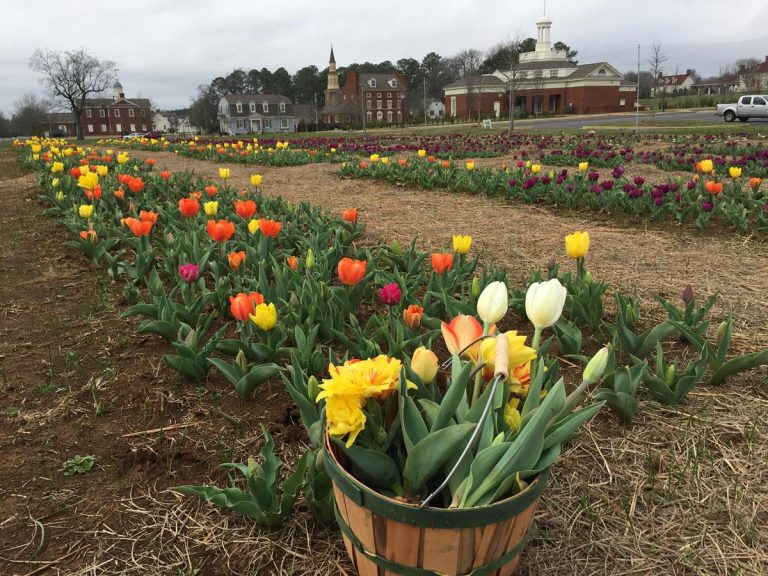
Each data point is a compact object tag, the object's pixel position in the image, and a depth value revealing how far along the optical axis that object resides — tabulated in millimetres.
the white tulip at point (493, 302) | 1380
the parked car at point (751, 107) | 25562
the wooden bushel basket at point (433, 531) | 1129
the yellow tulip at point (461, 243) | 2979
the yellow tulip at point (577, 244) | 2425
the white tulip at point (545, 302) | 1304
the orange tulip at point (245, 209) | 3625
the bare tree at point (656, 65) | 39188
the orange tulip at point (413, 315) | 2244
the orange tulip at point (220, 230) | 2986
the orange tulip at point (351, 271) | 2410
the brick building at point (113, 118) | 80500
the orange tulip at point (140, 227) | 3306
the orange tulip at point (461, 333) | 1344
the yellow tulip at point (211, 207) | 3762
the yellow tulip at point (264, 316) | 2188
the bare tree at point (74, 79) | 54656
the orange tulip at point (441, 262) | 2617
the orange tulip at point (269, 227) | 3166
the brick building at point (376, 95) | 70688
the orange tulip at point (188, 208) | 3571
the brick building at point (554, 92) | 50500
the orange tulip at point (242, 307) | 2141
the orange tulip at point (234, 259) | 2949
